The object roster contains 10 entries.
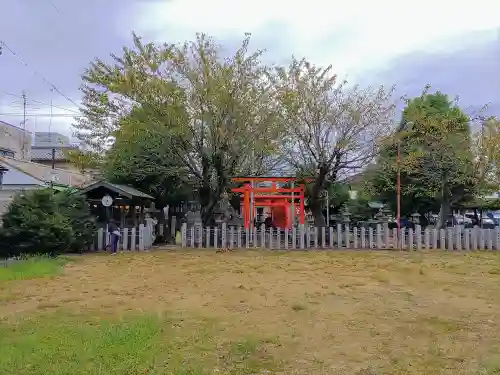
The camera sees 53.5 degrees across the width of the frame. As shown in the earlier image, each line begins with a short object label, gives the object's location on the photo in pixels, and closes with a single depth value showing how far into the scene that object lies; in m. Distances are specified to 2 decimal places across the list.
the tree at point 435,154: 21.49
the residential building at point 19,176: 23.07
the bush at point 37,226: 14.77
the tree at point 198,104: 18.28
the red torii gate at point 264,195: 20.47
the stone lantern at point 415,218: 29.08
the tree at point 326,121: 19.52
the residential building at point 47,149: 43.28
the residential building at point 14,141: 32.31
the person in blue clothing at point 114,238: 17.11
